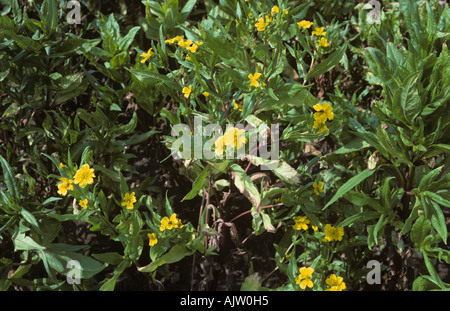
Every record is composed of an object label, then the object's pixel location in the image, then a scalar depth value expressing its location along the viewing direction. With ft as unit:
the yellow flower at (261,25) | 4.16
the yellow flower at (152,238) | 4.53
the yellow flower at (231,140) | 3.96
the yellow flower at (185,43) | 4.40
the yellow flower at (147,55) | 4.81
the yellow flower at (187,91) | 4.41
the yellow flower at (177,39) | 4.61
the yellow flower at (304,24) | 4.81
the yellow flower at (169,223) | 4.51
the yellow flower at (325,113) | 4.34
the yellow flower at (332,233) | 4.61
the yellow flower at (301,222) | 4.77
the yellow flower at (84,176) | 4.26
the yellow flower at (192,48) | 4.34
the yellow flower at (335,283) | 4.26
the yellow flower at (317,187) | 4.75
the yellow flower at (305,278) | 4.17
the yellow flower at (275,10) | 4.29
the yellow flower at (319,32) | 4.93
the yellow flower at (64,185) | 4.33
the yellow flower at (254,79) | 4.06
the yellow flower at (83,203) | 4.38
